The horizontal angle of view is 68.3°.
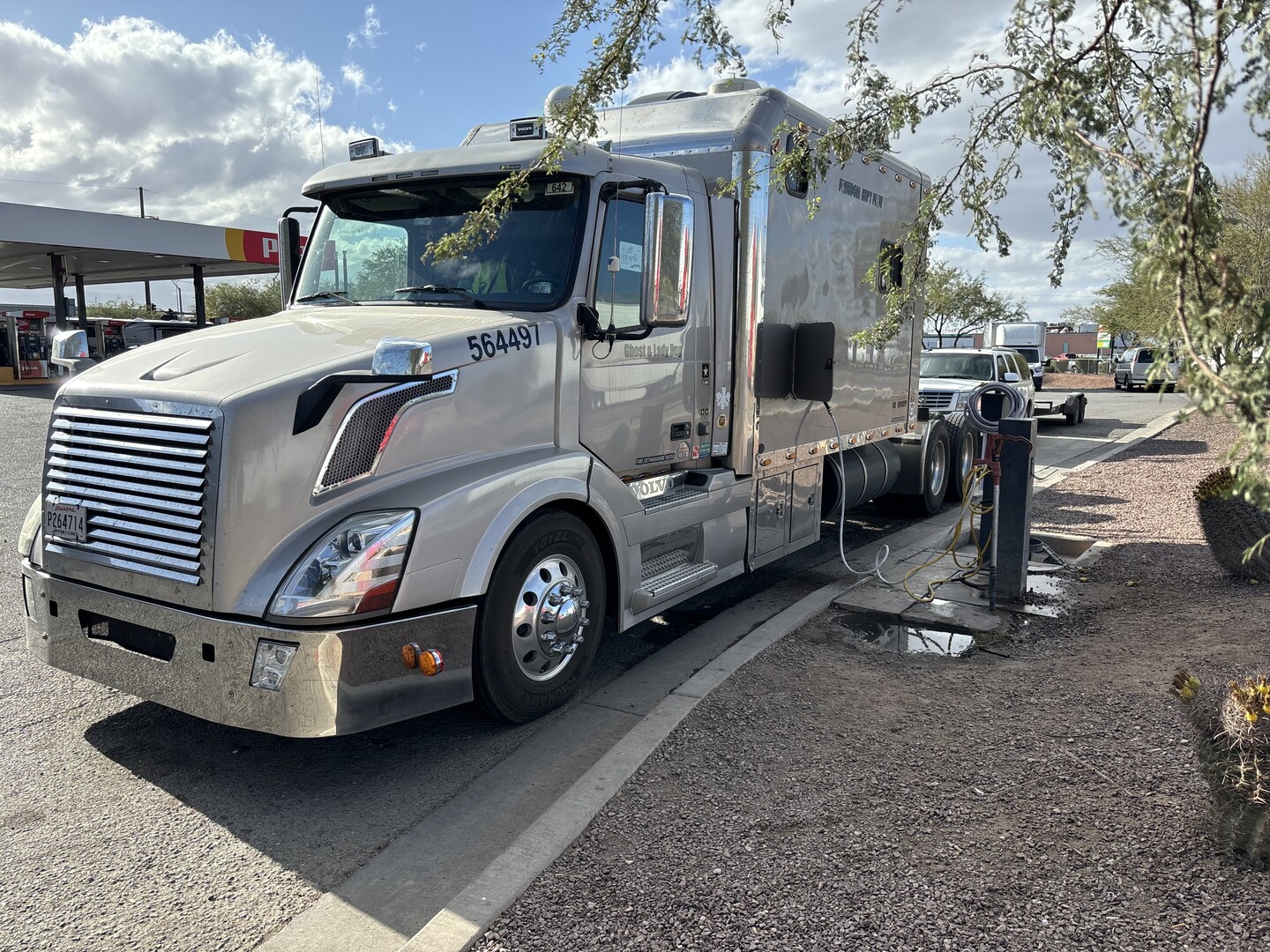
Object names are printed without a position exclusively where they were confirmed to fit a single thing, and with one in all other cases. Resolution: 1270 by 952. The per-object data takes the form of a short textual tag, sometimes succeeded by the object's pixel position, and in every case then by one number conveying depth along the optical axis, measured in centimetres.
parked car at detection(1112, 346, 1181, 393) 3656
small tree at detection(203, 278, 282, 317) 6788
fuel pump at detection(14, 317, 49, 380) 3191
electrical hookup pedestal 631
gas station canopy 2448
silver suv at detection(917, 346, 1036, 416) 1599
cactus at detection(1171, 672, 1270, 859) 297
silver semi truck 353
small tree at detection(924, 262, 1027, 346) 5897
